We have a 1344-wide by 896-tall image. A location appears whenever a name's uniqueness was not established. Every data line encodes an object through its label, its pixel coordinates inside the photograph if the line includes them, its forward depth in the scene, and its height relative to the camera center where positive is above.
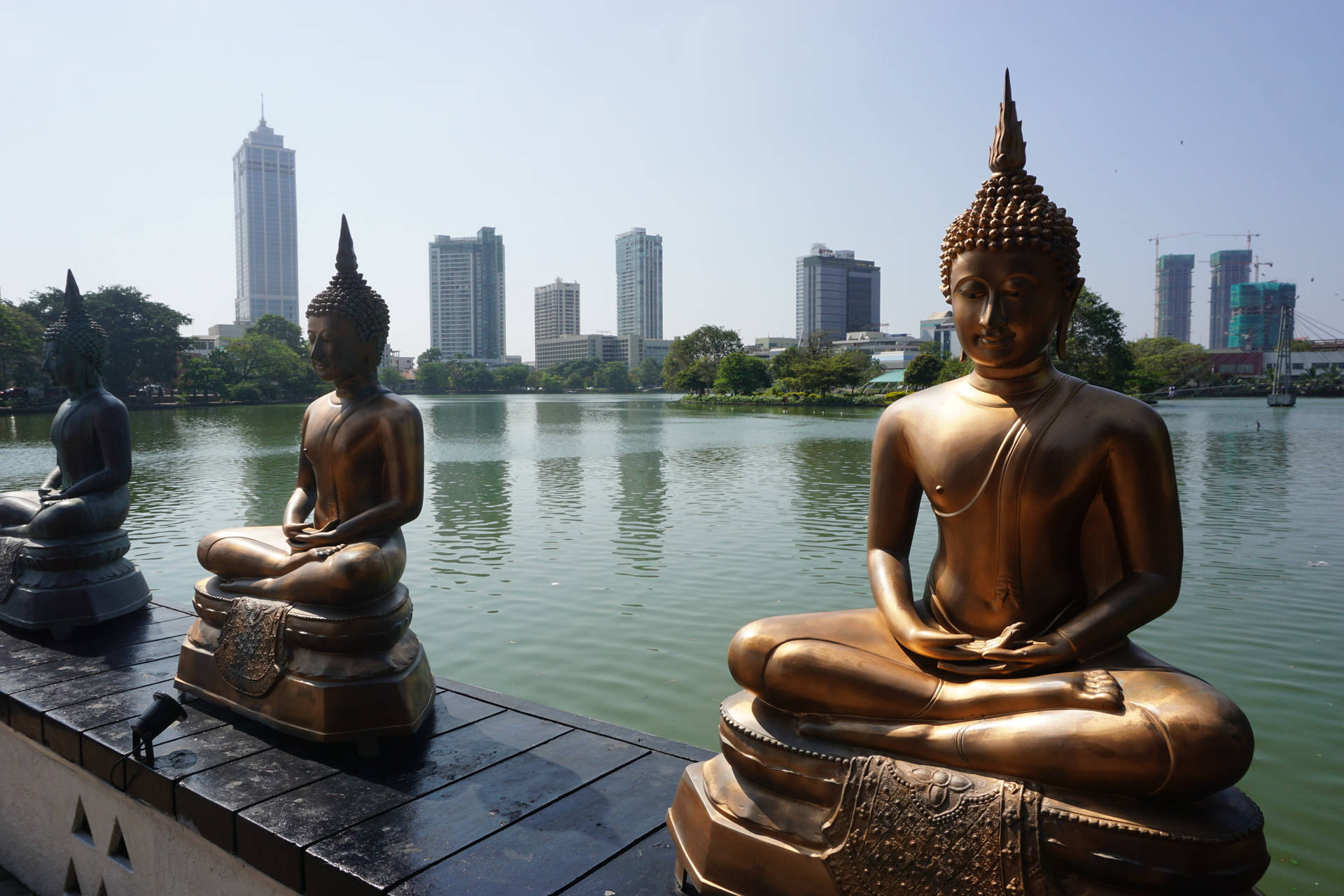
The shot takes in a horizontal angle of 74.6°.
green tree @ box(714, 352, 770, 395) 57.47 +0.47
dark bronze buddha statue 5.17 -0.82
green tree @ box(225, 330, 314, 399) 53.25 +0.95
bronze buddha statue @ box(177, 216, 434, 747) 3.61 -0.85
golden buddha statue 1.99 -0.76
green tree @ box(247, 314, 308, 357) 64.00 +3.83
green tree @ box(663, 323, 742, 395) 63.38 +1.98
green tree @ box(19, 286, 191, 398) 43.56 +2.34
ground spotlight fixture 3.43 -1.32
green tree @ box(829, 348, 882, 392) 50.94 +0.67
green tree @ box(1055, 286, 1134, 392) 35.47 +1.51
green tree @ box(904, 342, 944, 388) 47.16 +0.66
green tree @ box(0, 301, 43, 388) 35.56 +1.38
